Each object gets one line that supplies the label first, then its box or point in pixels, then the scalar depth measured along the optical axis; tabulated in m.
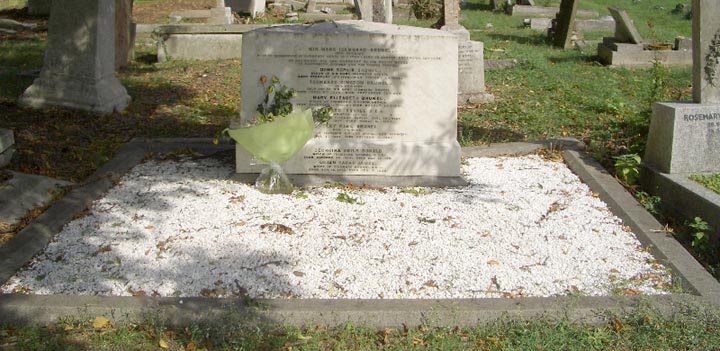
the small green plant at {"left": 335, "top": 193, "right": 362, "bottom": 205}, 6.22
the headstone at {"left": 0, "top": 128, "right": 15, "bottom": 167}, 6.68
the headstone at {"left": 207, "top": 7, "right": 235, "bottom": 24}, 15.66
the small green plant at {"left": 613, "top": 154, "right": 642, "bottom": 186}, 6.85
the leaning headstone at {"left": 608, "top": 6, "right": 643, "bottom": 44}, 13.25
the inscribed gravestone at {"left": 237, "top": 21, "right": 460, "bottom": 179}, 6.63
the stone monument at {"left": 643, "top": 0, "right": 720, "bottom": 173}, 6.45
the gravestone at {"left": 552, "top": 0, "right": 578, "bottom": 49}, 15.02
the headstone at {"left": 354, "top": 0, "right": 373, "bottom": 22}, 11.44
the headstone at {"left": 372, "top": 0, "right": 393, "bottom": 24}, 11.31
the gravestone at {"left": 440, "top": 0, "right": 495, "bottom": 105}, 10.52
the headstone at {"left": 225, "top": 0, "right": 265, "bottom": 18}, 17.95
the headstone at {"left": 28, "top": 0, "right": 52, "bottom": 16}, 18.33
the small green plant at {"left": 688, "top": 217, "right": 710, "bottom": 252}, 5.59
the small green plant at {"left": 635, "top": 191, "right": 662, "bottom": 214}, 6.38
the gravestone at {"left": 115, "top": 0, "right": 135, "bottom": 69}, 11.86
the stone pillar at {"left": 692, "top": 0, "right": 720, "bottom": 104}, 6.38
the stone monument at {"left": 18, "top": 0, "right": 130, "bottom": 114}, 9.27
